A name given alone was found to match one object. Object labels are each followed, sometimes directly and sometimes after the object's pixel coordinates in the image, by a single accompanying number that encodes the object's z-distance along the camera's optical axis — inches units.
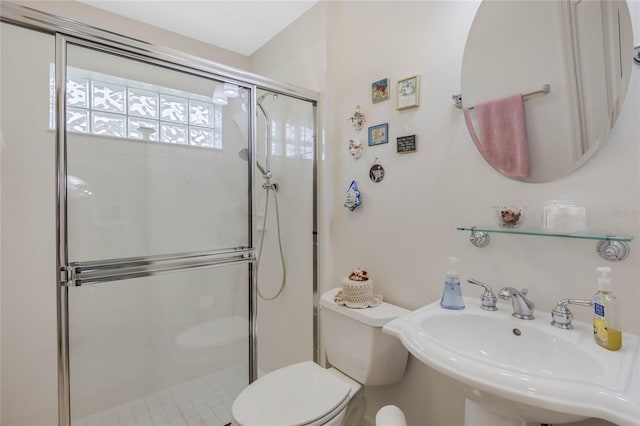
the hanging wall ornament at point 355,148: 63.9
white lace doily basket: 54.3
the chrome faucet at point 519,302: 38.7
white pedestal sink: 24.0
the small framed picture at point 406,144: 53.7
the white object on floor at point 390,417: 27.1
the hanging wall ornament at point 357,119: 63.3
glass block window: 50.1
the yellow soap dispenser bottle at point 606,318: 30.8
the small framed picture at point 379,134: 58.4
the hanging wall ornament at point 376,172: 59.5
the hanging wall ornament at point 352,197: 63.6
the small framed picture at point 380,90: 58.7
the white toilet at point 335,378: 43.9
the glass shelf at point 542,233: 33.4
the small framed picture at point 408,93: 53.1
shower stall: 49.9
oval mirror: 35.1
